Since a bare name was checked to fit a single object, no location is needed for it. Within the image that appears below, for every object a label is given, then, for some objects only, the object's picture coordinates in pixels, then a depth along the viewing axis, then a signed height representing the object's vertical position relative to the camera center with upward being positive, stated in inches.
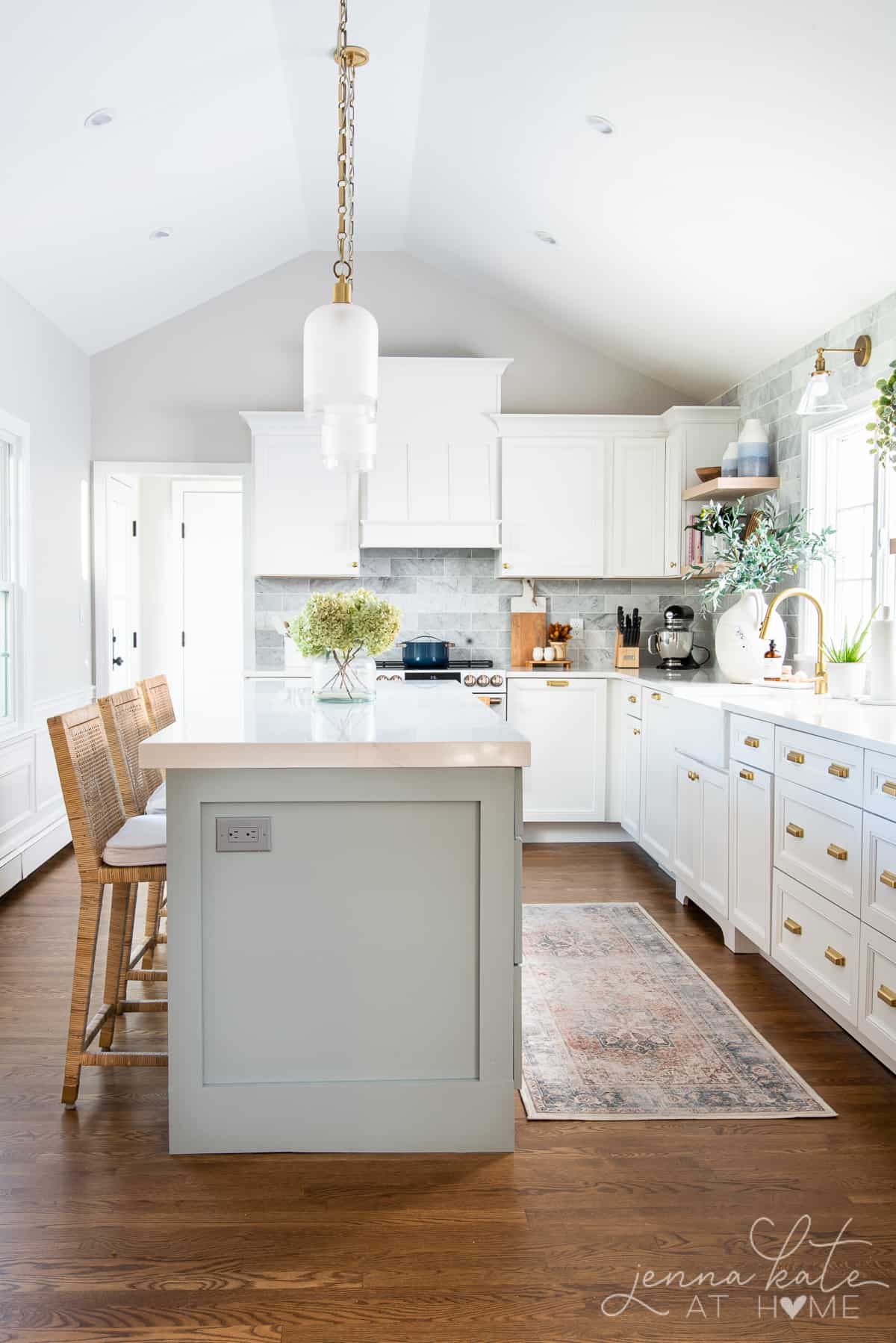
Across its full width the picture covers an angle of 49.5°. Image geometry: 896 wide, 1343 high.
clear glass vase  120.3 -6.5
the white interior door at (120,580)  237.1 +12.3
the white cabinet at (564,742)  211.0 -24.5
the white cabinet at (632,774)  196.1 -29.8
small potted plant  139.2 -6.1
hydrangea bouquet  117.2 -0.8
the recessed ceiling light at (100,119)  136.4 +71.9
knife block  219.1 -6.4
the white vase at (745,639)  168.9 -1.6
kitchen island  86.9 -29.4
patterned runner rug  98.0 -47.3
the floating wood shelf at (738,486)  184.4 +27.9
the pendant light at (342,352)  98.0 +28.0
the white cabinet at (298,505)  216.2 +27.4
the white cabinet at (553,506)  218.2 +27.7
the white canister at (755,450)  185.6 +34.3
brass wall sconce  141.1 +36.0
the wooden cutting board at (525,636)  231.5 -1.8
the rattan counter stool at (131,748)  111.3 -14.2
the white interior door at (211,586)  300.7 +12.8
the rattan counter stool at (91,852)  92.7 -22.1
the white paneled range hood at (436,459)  216.7 +37.9
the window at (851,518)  150.9 +18.5
